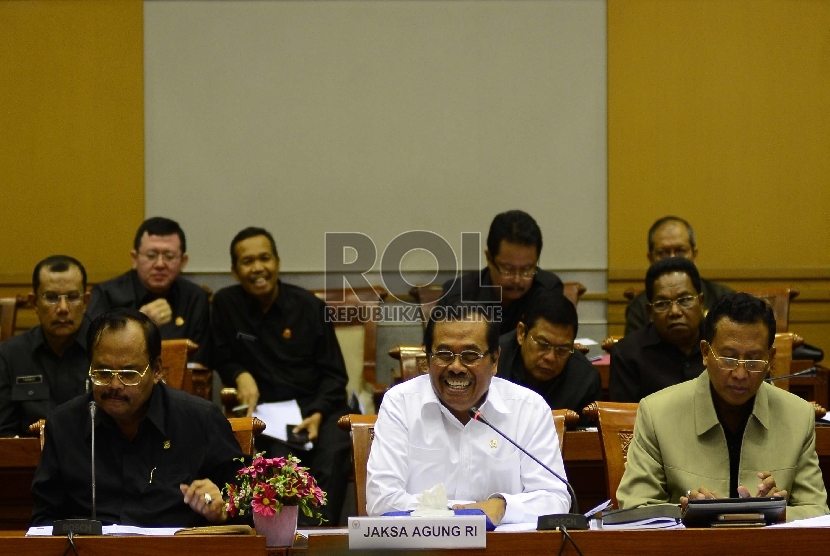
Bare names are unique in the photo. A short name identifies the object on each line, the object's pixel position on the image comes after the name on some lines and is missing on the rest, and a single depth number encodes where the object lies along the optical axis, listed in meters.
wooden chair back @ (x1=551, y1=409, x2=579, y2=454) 6.06
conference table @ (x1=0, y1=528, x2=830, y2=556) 4.29
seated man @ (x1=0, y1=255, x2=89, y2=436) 7.87
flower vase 4.45
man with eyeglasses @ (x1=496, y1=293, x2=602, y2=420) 7.31
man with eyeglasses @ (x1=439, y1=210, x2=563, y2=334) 9.05
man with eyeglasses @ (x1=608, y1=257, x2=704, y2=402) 7.68
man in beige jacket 5.41
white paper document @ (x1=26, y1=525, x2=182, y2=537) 4.65
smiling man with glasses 5.64
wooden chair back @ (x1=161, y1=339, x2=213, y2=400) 7.77
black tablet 4.52
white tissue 4.92
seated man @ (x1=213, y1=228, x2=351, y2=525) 9.33
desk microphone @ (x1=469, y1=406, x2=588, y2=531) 4.43
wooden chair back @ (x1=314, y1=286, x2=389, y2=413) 10.17
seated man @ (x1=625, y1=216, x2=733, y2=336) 9.67
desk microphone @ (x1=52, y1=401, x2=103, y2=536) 4.39
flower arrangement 4.49
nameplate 4.28
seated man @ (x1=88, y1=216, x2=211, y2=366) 9.38
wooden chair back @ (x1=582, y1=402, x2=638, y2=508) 5.86
